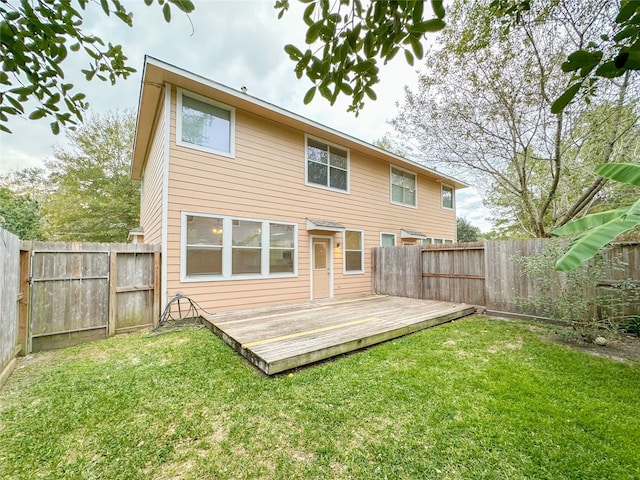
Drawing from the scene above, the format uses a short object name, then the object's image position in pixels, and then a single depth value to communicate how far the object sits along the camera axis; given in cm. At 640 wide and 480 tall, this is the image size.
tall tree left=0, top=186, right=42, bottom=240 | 1348
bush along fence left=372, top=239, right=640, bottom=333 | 432
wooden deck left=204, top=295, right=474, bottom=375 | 353
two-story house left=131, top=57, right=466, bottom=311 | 569
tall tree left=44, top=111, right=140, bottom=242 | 1410
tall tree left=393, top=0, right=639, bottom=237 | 587
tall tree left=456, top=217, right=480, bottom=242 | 2893
